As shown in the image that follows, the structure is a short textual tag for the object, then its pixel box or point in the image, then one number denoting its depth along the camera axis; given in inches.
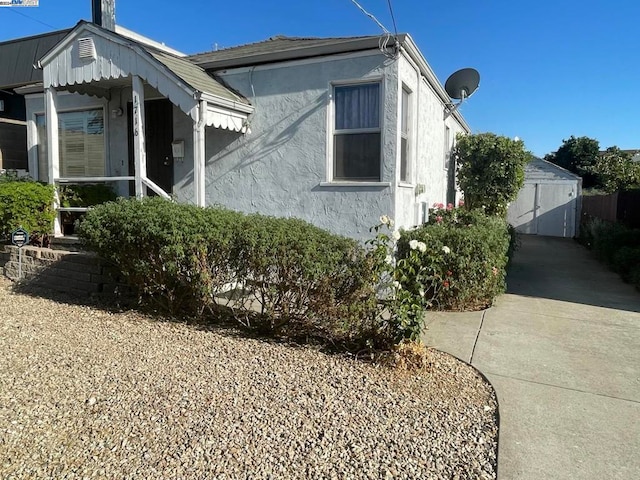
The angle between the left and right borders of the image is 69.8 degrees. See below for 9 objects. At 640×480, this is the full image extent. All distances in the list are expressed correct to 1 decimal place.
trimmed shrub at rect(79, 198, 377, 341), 180.1
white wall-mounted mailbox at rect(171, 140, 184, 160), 327.6
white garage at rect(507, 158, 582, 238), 783.7
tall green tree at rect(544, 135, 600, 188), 1159.0
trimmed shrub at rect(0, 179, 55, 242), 289.6
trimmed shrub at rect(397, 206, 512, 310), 253.6
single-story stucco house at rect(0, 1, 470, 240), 275.3
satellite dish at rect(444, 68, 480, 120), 430.6
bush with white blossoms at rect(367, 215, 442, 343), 165.2
